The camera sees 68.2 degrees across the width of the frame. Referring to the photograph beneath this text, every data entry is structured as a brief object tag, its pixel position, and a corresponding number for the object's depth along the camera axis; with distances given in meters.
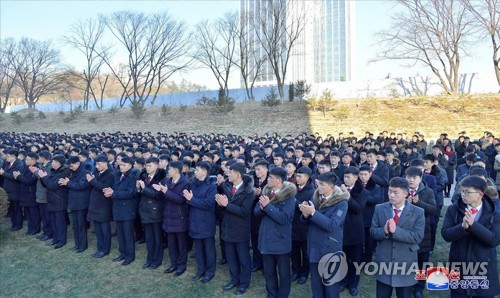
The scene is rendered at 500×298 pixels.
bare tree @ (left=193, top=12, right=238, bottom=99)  38.22
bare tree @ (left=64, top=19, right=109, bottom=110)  40.22
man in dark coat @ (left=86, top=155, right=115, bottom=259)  6.05
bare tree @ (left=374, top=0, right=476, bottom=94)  27.92
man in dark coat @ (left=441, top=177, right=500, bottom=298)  3.23
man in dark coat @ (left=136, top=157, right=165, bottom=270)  5.62
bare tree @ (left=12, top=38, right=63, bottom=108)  42.69
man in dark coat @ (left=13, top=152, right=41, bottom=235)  7.09
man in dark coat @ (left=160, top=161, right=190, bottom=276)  5.32
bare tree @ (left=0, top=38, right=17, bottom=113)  42.00
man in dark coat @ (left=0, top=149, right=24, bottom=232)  7.45
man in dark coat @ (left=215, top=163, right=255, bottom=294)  4.76
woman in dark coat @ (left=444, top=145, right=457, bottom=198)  10.49
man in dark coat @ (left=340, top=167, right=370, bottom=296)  4.77
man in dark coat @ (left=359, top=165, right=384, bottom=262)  5.18
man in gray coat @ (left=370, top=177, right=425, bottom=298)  3.56
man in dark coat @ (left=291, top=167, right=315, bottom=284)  4.93
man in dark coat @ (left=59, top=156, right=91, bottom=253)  6.26
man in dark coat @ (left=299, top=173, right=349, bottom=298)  3.79
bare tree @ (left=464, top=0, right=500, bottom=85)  26.06
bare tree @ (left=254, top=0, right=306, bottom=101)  35.00
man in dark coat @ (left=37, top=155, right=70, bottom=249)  6.52
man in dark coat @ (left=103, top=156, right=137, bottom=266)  5.83
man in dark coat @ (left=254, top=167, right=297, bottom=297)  4.21
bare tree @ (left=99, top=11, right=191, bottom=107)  37.56
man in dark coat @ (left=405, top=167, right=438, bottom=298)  4.51
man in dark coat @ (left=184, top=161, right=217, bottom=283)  5.13
